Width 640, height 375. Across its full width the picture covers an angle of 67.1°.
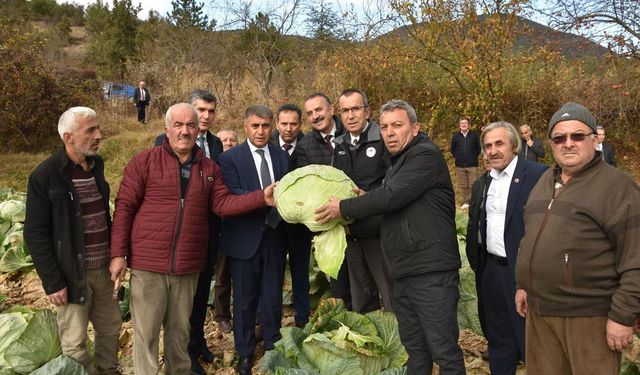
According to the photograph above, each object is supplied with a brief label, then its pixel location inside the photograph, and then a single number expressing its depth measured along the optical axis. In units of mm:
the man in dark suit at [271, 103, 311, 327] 4590
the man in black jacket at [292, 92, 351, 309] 4516
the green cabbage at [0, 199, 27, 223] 8203
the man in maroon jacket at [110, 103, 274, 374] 3650
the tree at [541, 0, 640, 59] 11094
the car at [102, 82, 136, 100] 23278
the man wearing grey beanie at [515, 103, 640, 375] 2590
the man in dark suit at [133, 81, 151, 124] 20214
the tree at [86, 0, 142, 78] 29922
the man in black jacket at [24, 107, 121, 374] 3525
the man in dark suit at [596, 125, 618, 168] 9297
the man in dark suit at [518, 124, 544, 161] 11024
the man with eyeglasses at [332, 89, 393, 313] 4152
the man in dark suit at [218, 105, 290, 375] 4195
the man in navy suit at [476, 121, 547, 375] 3674
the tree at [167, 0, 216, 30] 29912
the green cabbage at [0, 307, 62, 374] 3885
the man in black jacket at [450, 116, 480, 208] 11906
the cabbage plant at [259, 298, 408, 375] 3459
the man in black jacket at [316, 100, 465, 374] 3246
